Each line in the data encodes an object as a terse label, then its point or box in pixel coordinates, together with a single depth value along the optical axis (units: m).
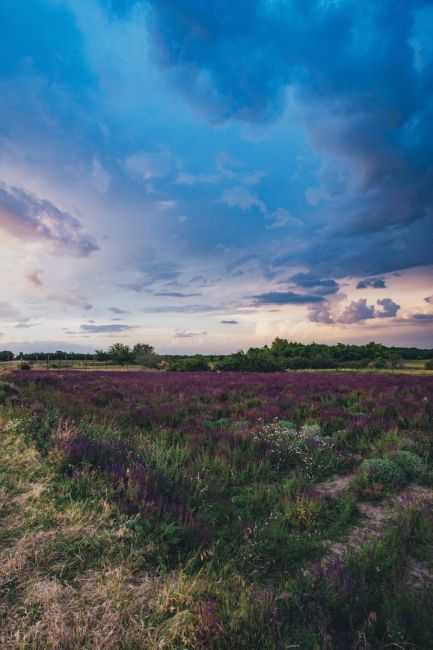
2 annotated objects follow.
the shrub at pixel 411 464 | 6.20
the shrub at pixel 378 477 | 5.56
